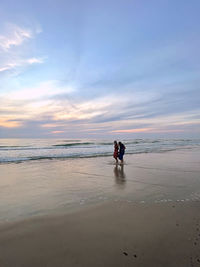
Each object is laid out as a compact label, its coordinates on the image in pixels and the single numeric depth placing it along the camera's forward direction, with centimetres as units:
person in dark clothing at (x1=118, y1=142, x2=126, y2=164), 1464
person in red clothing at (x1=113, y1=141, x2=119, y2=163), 1491
